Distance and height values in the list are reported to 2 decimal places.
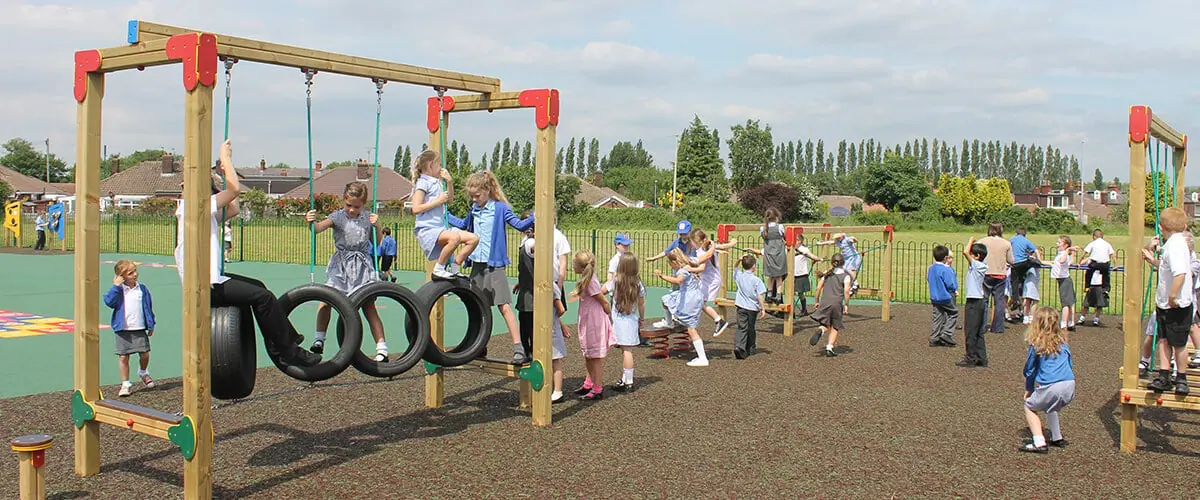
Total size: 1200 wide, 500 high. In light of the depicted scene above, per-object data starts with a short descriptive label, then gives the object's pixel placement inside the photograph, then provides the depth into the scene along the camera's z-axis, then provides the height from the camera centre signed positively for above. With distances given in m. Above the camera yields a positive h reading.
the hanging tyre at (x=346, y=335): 6.17 -0.58
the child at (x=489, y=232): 7.66 +0.05
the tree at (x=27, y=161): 112.77 +8.51
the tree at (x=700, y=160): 72.94 +5.87
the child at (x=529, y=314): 8.24 -0.64
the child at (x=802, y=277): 14.67 -0.54
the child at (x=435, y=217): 7.18 +0.16
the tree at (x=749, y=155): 77.56 +6.66
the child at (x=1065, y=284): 14.75 -0.62
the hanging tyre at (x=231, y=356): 5.69 -0.68
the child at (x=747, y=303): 11.43 -0.73
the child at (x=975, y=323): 11.14 -0.91
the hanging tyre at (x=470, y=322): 7.12 -0.63
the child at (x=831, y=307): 11.77 -0.78
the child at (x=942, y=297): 12.22 -0.70
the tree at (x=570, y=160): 142.80 +11.43
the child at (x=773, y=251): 14.23 -0.15
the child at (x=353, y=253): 7.10 -0.11
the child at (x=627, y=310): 9.33 -0.67
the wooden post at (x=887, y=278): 15.94 -0.59
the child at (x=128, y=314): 8.37 -0.66
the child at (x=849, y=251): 14.94 -0.16
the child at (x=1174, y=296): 7.14 -0.39
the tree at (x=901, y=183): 82.75 +4.82
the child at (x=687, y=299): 11.00 -0.67
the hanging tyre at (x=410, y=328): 6.55 -0.62
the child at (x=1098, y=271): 14.84 -0.43
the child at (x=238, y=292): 5.75 -0.32
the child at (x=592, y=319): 8.74 -0.70
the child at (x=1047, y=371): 6.95 -0.91
